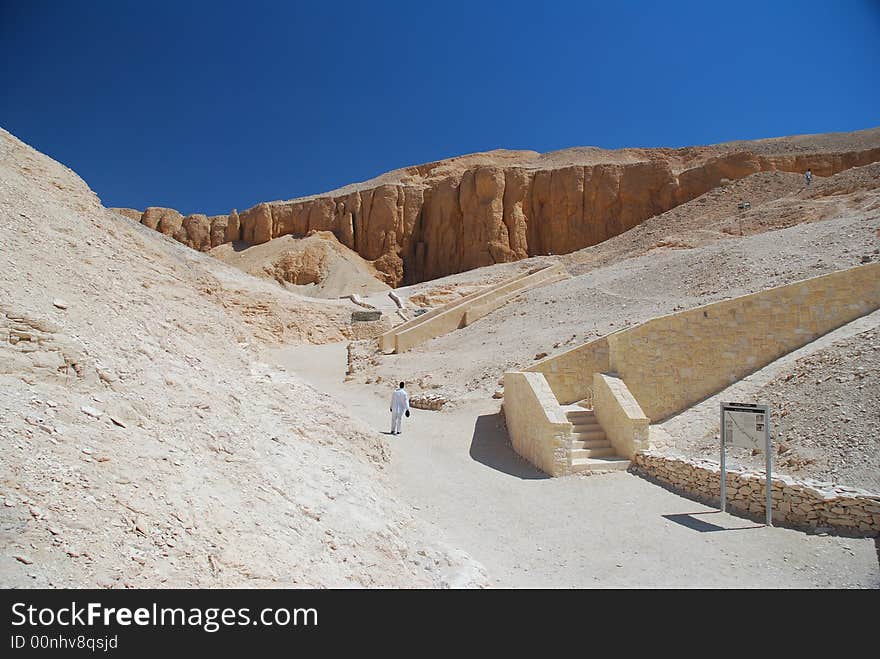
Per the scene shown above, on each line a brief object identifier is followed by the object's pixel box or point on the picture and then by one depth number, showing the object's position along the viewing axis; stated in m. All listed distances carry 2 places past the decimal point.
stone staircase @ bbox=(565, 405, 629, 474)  8.66
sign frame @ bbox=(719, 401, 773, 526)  6.35
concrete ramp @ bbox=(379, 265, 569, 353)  20.98
